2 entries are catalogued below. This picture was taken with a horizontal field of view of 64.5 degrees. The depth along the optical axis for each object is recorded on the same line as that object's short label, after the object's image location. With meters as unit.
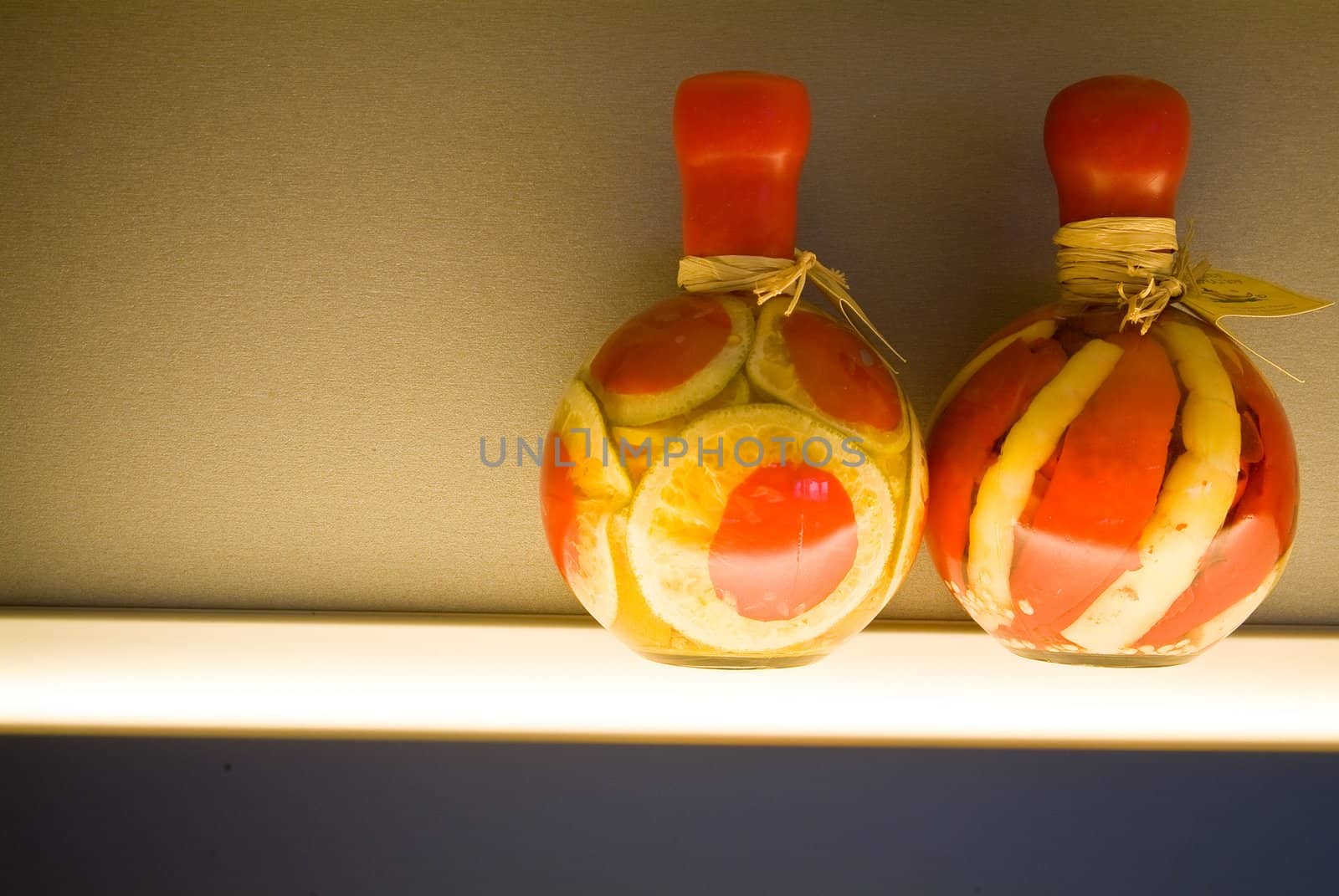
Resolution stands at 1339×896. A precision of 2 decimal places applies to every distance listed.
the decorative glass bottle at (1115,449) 0.52
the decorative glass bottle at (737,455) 0.51
